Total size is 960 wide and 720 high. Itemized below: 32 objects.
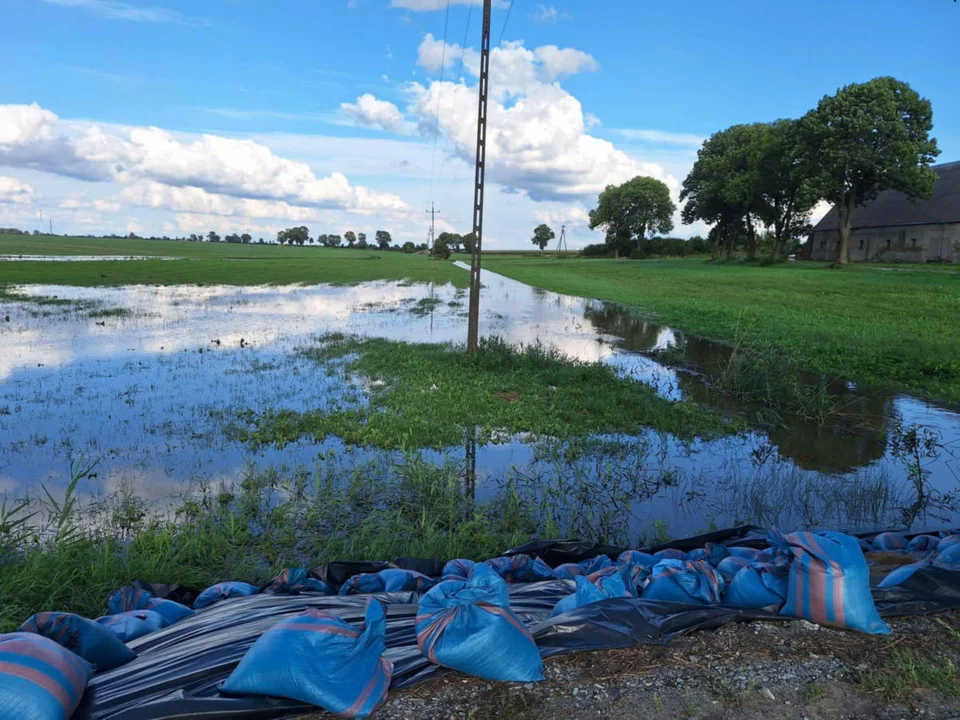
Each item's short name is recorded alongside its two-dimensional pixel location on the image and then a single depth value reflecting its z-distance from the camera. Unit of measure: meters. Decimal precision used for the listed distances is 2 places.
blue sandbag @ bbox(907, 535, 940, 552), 4.41
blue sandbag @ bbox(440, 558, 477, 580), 3.91
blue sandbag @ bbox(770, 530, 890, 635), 3.22
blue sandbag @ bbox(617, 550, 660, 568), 4.07
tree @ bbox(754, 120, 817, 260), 42.20
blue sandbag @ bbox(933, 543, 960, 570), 3.68
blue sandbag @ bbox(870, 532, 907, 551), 4.57
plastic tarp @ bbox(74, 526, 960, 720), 2.52
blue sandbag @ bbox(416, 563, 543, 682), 2.75
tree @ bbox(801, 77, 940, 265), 37.34
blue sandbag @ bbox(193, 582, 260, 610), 3.69
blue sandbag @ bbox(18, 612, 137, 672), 2.76
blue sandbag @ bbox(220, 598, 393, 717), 2.52
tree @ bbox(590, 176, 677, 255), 86.38
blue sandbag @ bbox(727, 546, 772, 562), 3.89
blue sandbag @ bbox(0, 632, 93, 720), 2.21
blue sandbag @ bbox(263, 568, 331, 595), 3.77
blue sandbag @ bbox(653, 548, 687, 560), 4.19
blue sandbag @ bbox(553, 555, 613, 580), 4.07
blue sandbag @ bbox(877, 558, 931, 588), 3.56
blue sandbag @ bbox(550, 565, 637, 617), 3.40
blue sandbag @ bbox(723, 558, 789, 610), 3.43
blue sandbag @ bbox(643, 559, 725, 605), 3.52
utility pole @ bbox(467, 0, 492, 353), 11.16
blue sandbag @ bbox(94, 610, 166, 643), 3.21
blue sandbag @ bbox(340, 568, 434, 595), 3.83
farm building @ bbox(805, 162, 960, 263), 43.12
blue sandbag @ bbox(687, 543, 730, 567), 4.20
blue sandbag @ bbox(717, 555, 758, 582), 3.79
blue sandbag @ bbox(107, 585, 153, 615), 3.62
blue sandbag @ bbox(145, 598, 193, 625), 3.53
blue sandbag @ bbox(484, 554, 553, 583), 4.09
